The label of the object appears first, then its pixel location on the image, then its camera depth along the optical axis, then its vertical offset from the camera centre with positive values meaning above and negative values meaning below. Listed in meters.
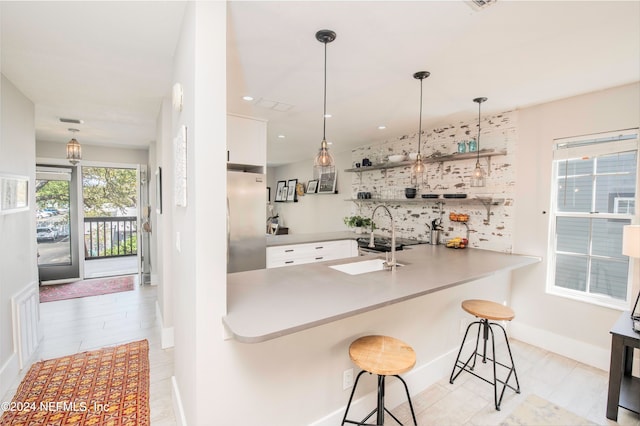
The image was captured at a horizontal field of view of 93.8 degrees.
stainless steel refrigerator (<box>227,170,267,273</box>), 3.24 -0.24
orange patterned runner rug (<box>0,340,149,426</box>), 2.15 -1.59
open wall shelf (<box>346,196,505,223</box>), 3.50 +0.02
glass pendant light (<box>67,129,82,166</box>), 3.87 +0.59
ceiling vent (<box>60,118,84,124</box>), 3.82 +0.98
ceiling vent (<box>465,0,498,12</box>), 1.54 +1.04
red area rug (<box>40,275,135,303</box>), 4.80 -1.59
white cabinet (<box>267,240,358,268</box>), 3.97 -0.75
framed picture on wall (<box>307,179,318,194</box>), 6.80 +0.32
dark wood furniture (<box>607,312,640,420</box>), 2.13 -1.20
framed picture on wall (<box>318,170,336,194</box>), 6.23 +0.37
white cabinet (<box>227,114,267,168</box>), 3.36 +0.67
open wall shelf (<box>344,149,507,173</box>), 3.42 +0.56
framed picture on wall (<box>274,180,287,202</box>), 8.18 +0.27
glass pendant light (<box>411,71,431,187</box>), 2.87 +0.33
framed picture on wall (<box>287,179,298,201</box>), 7.69 +0.28
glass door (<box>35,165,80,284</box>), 5.42 -0.55
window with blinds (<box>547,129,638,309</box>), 2.76 -0.09
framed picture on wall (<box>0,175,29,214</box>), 2.38 +0.01
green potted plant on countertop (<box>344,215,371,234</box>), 4.88 -0.37
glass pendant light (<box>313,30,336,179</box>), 1.84 +0.41
